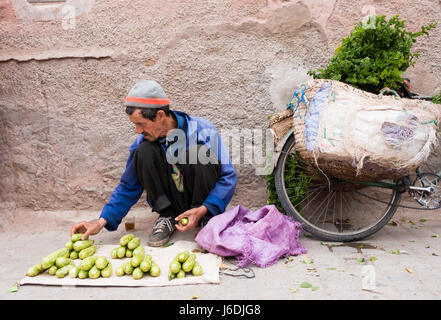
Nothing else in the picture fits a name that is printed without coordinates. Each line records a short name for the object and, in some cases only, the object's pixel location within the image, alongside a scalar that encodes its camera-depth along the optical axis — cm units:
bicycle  279
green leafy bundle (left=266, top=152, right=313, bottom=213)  300
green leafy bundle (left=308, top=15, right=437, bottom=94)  268
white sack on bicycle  241
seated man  265
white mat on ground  214
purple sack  241
